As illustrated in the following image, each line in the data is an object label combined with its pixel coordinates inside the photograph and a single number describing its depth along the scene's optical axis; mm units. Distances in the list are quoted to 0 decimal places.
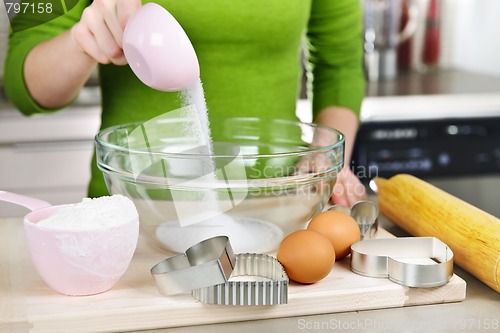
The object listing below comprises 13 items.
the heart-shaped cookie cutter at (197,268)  840
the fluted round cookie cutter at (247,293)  847
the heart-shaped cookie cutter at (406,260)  892
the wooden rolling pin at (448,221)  920
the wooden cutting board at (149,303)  837
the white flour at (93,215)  848
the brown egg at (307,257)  881
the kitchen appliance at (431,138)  2071
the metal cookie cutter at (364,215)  1021
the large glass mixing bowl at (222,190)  947
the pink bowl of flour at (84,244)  841
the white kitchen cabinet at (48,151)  1900
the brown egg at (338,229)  945
